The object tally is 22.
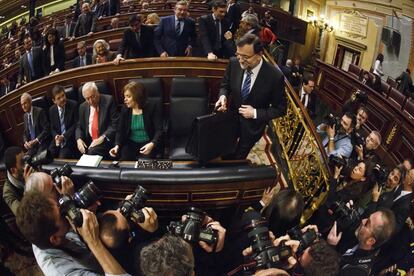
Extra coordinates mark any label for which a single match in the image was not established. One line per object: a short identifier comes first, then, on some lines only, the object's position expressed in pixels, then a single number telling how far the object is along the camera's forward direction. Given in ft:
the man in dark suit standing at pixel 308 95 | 13.14
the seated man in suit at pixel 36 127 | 9.64
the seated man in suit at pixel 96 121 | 8.38
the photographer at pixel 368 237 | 5.13
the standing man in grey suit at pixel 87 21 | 17.72
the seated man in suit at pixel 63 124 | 9.27
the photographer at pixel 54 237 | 4.08
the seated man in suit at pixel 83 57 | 12.78
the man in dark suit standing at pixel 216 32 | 10.47
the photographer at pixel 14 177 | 6.31
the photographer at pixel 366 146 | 8.91
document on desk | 6.03
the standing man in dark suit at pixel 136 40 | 10.71
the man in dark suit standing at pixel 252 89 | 6.45
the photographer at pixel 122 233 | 4.21
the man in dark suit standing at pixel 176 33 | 10.41
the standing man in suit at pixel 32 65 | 12.60
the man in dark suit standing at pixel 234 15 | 11.96
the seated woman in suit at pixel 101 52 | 10.56
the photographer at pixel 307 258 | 4.01
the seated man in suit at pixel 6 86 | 15.29
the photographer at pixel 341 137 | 8.98
